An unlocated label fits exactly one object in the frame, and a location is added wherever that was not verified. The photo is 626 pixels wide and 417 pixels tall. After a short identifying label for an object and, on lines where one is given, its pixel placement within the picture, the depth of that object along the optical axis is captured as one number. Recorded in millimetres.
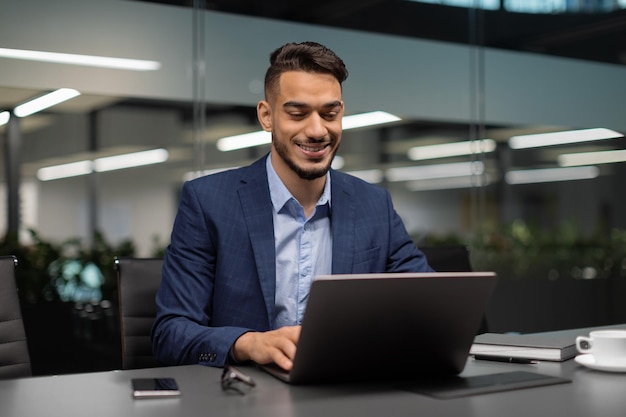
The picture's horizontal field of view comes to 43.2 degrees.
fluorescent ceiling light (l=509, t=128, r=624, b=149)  5703
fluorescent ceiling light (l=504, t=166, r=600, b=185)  5758
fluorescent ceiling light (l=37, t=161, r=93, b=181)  4227
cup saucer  1649
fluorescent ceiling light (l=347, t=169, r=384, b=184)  5182
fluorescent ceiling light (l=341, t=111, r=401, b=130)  5133
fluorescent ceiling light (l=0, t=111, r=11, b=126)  4047
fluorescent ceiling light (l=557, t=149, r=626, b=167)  5746
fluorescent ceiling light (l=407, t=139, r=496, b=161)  5430
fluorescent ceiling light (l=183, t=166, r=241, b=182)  4609
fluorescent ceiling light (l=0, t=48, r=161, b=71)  4105
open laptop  1408
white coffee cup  1673
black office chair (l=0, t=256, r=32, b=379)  2121
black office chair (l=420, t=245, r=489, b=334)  2797
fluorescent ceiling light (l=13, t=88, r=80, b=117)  4109
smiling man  2145
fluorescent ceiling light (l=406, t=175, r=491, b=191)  5438
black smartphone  1413
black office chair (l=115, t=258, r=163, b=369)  2307
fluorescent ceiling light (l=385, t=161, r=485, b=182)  5375
